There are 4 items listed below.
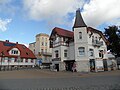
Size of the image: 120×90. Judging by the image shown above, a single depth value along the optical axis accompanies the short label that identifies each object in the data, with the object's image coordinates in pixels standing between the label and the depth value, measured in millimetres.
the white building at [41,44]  42579
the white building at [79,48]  17851
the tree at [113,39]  24861
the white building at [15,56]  26203
